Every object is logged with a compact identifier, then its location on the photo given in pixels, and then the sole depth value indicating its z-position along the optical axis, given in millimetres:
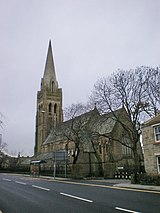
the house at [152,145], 20391
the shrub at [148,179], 17812
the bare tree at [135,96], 29766
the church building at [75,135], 35469
